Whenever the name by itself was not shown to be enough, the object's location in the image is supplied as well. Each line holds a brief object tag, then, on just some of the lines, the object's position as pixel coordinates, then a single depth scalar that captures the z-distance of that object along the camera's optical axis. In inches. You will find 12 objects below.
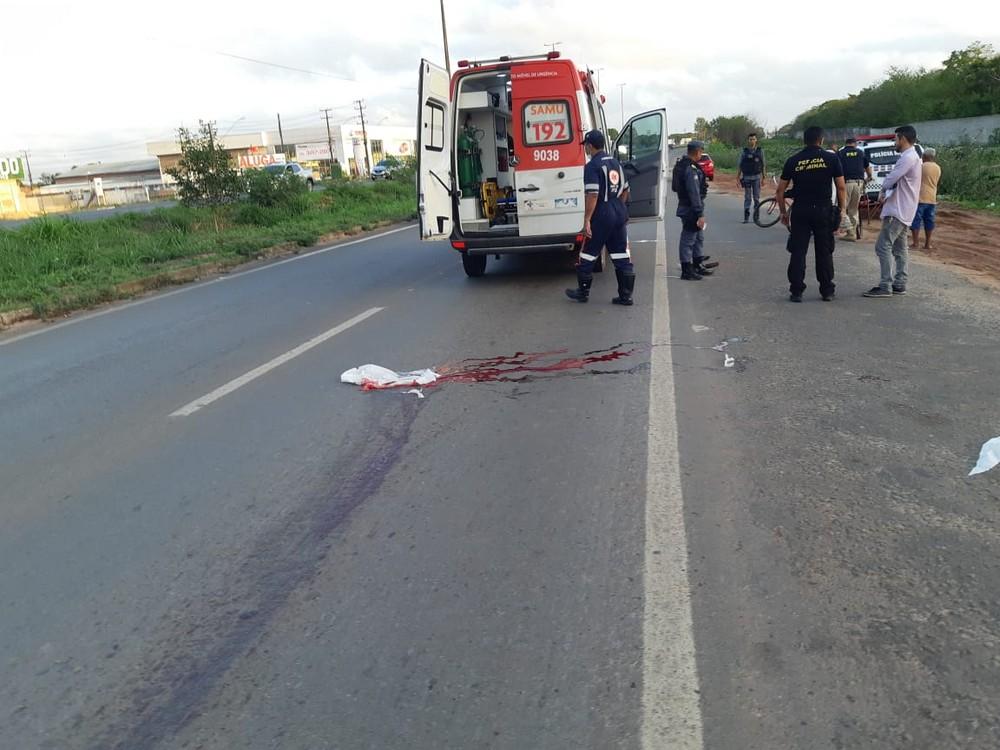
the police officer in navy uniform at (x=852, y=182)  526.0
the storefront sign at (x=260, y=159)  2695.1
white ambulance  399.5
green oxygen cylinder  469.1
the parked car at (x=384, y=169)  1801.6
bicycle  655.1
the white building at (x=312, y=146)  3405.5
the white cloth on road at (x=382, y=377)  244.2
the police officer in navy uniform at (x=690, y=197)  390.6
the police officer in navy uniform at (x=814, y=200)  316.2
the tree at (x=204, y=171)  871.7
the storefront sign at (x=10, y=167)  2837.1
